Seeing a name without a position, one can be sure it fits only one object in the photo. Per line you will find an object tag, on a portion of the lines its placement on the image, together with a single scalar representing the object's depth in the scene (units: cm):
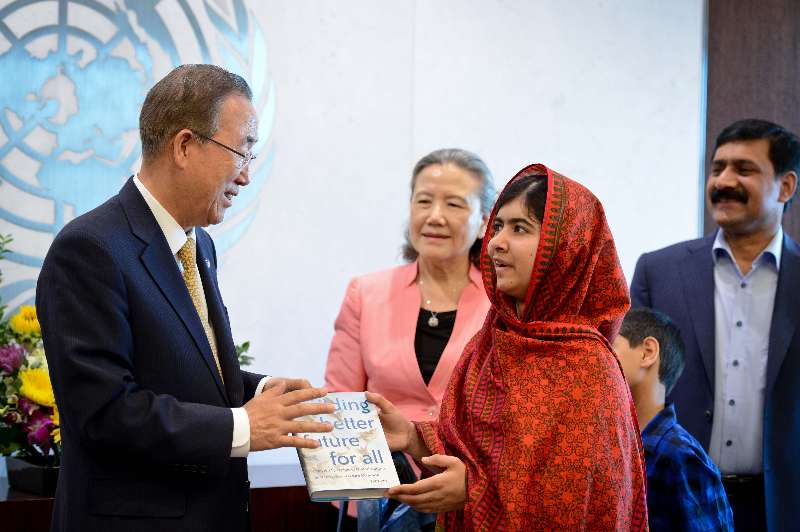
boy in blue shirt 232
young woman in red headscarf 190
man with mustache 319
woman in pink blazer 280
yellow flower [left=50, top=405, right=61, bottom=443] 259
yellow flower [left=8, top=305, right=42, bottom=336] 275
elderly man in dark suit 174
